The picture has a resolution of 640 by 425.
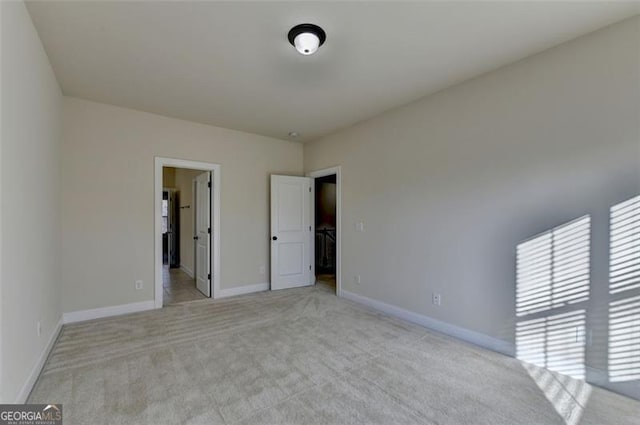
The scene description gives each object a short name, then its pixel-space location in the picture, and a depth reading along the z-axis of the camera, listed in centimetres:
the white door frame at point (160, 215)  388
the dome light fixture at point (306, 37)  208
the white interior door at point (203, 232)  447
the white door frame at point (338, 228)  451
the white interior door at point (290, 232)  488
